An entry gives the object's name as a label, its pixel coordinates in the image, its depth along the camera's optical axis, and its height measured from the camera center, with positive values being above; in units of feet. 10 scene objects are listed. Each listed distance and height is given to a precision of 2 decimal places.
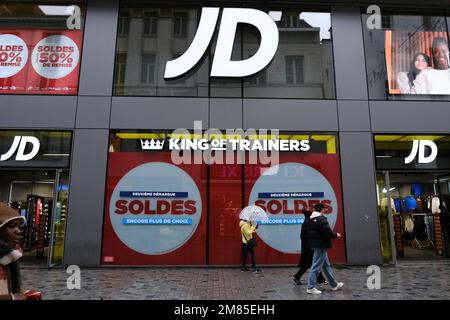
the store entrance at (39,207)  34.50 +2.11
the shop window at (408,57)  38.86 +18.41
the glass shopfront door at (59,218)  34.09 +0.75
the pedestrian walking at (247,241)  32.22 -1.31
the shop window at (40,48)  37.24 +18.44
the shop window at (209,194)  34.71 +3.14
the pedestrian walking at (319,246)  23.90 -1.30
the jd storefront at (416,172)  36.17 +4.48
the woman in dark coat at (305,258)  26.76 -2.35
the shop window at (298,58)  38.17 +17.85
